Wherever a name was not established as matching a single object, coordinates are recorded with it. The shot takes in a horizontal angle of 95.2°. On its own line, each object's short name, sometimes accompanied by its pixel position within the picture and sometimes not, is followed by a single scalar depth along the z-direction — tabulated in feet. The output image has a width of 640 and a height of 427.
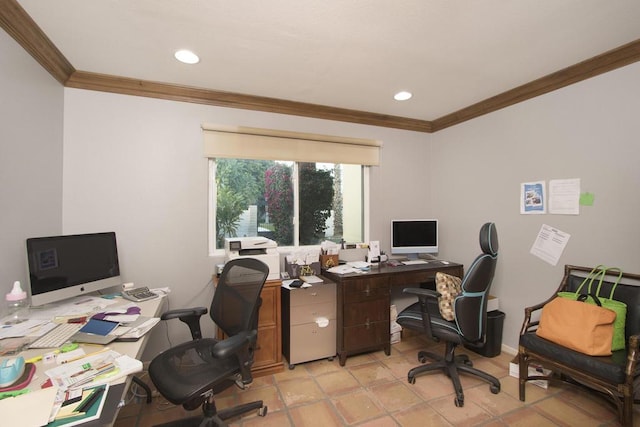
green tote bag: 6.30
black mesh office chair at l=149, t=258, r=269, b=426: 4.90
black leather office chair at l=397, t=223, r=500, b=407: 6.97
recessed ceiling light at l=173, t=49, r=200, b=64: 6.83
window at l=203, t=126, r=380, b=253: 9.41
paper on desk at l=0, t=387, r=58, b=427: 2.90
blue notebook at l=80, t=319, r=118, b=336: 4.91
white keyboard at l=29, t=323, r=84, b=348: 4.48
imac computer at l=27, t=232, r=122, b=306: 5.49
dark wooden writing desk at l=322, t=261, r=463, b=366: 8.84
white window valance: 9.12
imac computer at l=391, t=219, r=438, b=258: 11.10
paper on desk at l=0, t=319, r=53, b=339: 4.75
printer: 8.18
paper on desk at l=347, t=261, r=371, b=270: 9.91
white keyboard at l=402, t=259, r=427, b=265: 10.67
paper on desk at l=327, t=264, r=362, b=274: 9.38
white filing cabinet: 8.59
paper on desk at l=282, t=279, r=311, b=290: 8.55
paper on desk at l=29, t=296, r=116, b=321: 5.66
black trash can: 9.09
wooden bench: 5.52
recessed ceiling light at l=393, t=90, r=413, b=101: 9.32
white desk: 2.97
